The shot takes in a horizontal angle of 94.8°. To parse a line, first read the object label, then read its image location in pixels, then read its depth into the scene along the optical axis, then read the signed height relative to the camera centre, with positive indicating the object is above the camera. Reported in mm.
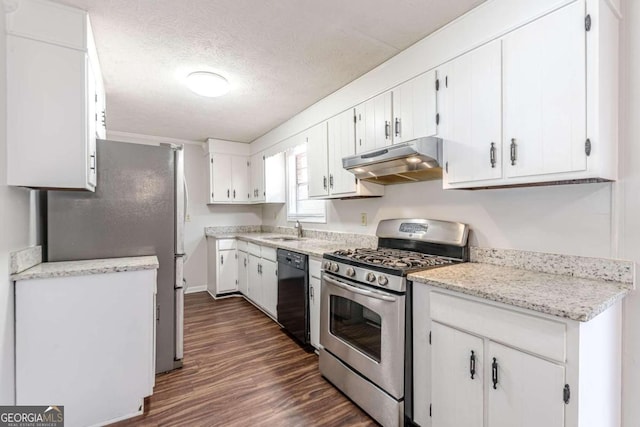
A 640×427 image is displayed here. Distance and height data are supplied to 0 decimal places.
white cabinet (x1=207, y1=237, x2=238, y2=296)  4410 -827
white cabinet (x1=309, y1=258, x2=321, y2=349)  2576 -804
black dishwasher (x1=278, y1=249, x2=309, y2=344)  2719 -806
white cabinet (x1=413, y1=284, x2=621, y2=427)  1116 -677
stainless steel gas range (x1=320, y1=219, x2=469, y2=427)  1698 -654
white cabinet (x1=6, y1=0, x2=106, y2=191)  1613 +665
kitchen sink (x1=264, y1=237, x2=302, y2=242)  3767 -356
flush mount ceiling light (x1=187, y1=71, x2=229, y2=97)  2506 +1130
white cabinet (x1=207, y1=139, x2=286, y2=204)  4508 +601
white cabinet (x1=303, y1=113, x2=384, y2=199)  2684 +531
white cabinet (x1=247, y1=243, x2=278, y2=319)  3348 -815
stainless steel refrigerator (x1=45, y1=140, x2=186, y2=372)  2008 -50
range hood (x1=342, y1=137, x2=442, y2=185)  1875 +351
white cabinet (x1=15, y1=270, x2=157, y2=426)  1629 -778
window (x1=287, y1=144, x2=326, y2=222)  3961 +317
